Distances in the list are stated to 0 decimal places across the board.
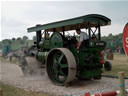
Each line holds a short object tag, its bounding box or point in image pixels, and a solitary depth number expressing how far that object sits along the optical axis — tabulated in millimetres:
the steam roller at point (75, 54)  5156
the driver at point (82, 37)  5355
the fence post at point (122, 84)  3223
